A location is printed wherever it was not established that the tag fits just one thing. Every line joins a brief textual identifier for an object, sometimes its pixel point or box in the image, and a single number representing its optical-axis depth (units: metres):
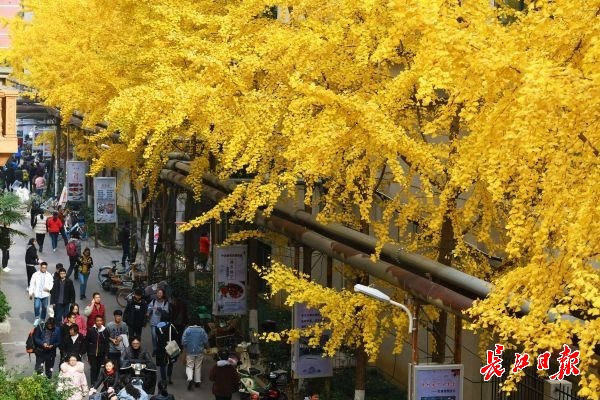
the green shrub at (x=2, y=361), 19.15
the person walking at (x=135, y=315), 24.62
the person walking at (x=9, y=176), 54.22
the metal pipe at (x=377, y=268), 13.77
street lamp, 14.20
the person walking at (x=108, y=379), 19.51
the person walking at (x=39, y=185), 53.38
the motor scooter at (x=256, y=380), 20.28
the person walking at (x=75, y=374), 19.55
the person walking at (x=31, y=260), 30.97
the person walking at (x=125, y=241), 35.44
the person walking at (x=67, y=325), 22.28
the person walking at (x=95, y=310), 23.59
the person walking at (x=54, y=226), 38.81
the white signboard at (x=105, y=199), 37.53
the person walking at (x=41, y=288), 26.98
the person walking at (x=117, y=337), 22.14
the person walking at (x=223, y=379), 20.23
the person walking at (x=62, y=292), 26.16
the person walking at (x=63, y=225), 39.38
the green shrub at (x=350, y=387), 20.94
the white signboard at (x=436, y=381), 14.24
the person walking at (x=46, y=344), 22.23
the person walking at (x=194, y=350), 22.33
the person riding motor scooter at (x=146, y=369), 20.73
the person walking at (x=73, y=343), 22.12
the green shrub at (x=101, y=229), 42.47
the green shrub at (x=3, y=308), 26.88
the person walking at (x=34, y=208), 41.03
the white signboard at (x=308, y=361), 19.50
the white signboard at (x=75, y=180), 42.31
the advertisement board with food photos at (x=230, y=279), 23.85
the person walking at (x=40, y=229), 38.19
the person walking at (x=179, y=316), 24.00
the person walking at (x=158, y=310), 23.84
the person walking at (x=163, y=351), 22.55
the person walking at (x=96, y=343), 22.09
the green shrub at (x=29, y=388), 16.36
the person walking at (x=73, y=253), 32.81
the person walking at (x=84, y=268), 30.59
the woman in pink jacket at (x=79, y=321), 22.89
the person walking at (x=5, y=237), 31.42
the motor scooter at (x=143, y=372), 20.66
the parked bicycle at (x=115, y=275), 32.09
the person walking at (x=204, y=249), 32.28
